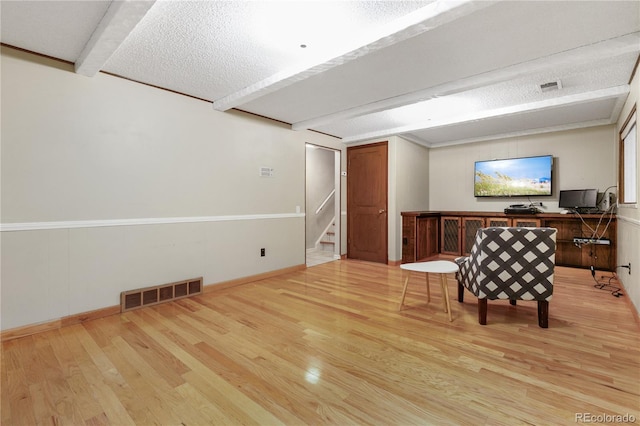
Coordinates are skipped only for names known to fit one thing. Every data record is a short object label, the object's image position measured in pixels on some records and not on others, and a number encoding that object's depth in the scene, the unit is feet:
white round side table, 8.86
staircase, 22.21
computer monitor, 14.97
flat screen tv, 16.66
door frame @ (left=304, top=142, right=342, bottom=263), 18.74
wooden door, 17.71
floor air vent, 9.82
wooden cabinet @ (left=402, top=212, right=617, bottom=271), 14.30
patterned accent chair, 7.89
